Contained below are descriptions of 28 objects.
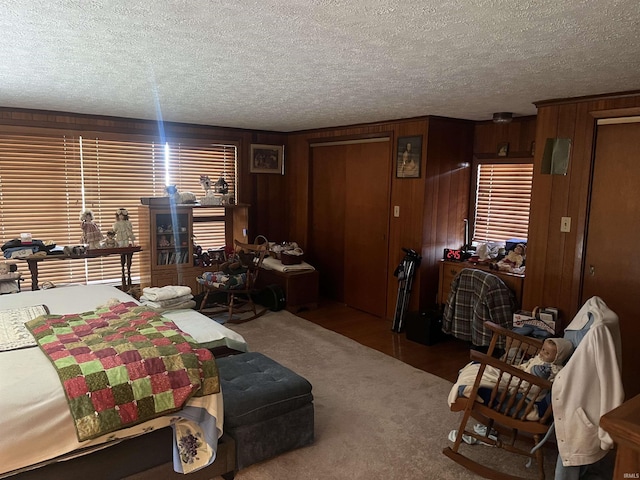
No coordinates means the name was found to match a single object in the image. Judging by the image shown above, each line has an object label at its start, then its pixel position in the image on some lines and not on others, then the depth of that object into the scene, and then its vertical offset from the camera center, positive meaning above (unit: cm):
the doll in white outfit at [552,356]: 260 -88
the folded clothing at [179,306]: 420 -105
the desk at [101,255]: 424 -63
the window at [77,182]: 453 +9
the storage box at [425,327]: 449 -124
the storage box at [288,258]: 555 -75
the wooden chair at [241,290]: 506 -104
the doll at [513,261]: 430 -56
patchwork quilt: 199 -81
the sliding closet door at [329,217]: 584 -27
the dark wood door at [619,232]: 328 -21
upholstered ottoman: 248 -118
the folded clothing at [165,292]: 423 -92
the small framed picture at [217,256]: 559 -75
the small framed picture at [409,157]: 478 +42
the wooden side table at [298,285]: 547 -107
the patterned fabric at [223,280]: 498 -93
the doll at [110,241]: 471 -51
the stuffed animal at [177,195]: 519 -4
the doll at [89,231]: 460 -40
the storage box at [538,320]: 360 -93
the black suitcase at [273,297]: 543 -120
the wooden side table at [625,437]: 98 -49
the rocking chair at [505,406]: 239 -109
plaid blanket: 400 -92
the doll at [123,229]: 480 -39
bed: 185 -101
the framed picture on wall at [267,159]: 608 +47
